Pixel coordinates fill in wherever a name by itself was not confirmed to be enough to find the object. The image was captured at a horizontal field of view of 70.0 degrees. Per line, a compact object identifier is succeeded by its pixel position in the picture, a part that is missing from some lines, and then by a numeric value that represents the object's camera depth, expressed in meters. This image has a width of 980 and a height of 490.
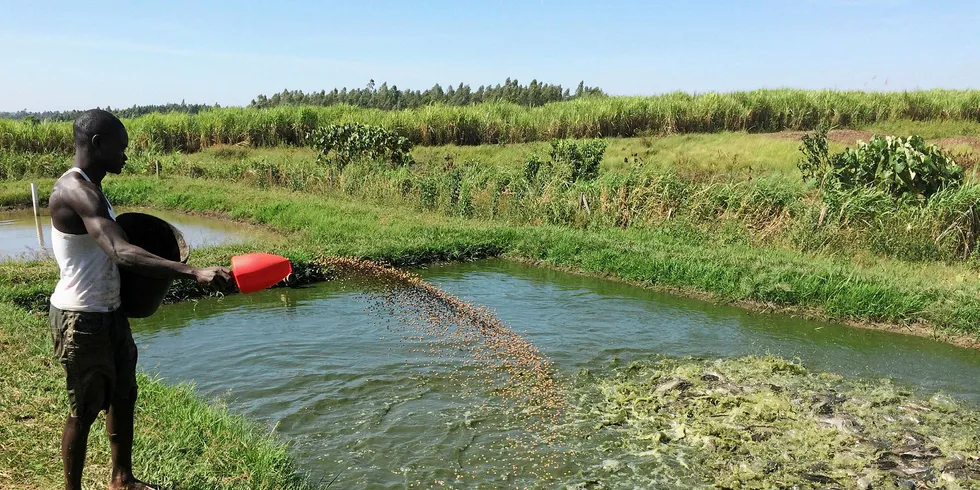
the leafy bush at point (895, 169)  12.23
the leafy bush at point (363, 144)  21.20
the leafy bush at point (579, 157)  17.25
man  3.05
